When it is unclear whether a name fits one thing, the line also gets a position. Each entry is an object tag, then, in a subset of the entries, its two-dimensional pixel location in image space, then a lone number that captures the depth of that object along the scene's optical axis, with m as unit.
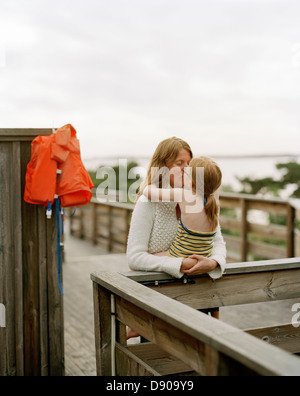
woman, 1.96
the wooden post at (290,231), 5.32
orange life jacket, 2.42
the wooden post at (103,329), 1.85
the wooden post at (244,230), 6.00
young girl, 1.98
